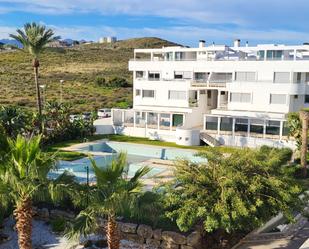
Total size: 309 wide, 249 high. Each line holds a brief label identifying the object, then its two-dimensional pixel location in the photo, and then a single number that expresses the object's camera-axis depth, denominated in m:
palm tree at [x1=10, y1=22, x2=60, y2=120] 31.27
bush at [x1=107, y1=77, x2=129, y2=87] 73.78
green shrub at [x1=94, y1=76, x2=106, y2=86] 74.66
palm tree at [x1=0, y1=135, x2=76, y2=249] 10.99
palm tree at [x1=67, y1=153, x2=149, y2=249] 11.15
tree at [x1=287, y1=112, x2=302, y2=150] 26.54
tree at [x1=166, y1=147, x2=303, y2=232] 12.60
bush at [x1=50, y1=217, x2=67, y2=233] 15.09
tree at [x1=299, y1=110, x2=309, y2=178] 23.60
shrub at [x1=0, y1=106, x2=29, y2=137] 26.96
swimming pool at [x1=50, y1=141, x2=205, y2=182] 24.81
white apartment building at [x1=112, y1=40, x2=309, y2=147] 32.87
